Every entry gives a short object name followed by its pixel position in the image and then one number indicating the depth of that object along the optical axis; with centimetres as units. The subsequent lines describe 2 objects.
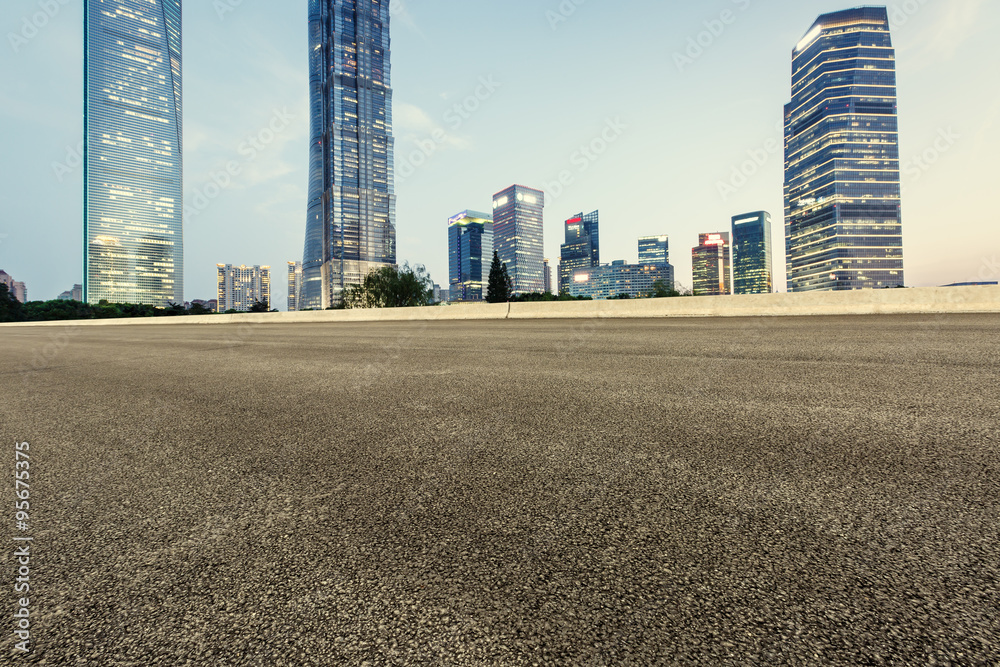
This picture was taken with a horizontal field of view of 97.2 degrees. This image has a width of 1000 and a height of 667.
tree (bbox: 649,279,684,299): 11100
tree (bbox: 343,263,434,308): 8069
